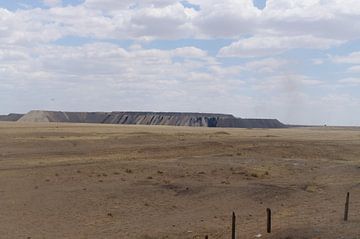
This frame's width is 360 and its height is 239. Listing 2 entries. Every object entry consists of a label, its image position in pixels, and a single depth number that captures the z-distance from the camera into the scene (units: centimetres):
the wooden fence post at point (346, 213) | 1631
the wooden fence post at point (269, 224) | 1545
